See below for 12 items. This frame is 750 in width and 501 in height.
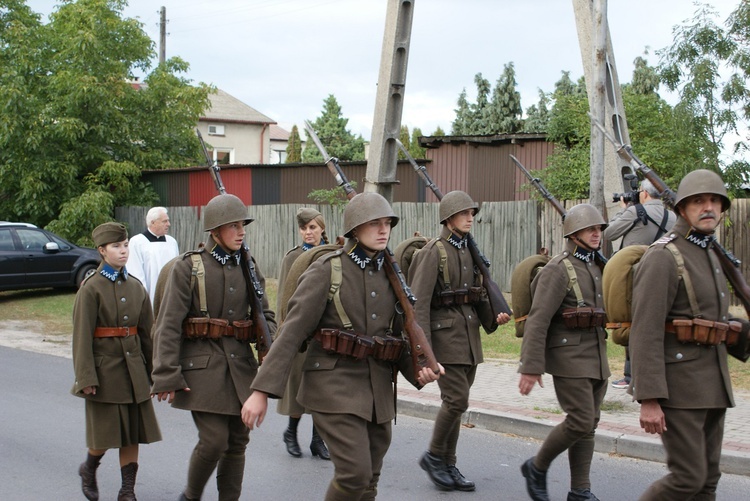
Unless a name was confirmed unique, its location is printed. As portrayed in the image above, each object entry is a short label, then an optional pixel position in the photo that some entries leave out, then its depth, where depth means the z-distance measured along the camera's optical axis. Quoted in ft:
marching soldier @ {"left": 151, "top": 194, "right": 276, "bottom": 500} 17.01
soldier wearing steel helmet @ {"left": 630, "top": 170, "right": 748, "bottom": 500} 14.40
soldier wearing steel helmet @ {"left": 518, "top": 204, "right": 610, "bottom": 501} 18.93
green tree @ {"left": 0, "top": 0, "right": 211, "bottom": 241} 73.31
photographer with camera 29.01
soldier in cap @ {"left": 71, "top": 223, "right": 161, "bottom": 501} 19.35
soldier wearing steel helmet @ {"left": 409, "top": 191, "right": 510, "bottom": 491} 20.93
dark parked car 61.46
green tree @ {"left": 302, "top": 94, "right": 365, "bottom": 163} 163.02
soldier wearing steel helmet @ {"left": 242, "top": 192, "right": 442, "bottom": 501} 14.67
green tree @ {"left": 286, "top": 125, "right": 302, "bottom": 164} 180.55
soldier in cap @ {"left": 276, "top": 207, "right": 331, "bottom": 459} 24.35
